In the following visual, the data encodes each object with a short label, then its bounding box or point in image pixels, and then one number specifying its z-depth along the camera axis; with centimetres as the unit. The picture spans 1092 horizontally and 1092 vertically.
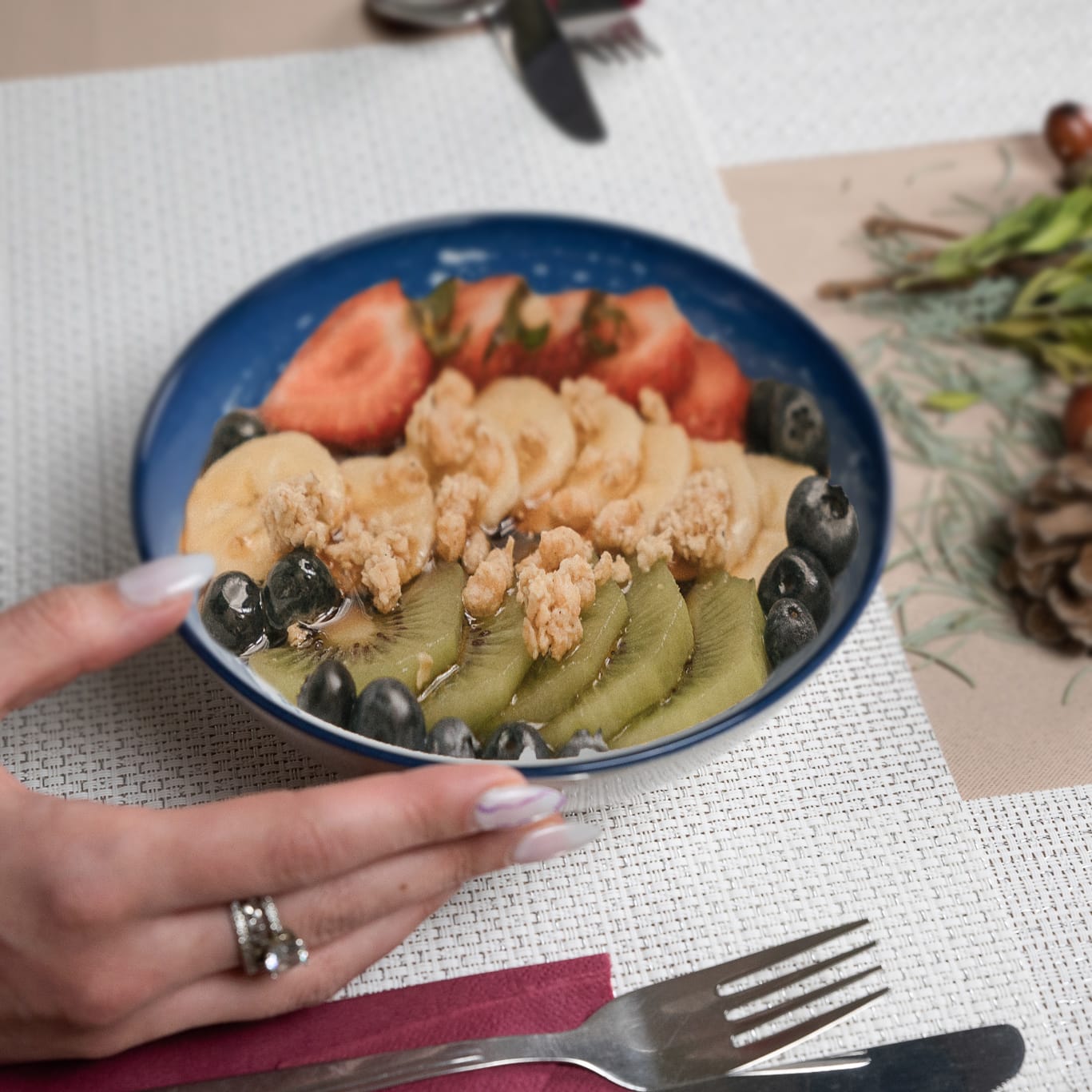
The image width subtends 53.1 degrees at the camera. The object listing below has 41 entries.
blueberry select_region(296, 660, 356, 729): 61
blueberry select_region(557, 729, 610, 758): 60
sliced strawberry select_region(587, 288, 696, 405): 82
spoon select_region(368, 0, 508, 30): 118
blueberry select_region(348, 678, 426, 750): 60
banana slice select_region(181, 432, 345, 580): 69
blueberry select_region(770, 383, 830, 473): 75
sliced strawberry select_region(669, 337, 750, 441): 79
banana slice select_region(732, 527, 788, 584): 69
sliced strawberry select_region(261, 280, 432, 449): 78
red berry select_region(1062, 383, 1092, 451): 87
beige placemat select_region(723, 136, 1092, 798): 73
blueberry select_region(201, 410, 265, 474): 75
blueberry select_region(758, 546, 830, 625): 67
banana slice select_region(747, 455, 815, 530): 72
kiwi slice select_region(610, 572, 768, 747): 61
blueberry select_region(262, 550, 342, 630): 66
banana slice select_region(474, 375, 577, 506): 75
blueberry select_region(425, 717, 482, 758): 61
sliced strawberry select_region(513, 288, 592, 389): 83
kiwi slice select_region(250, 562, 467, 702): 63
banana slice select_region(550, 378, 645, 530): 73
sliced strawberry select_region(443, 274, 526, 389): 83
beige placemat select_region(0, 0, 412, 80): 116
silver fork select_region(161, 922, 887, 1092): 55
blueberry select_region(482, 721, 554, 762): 61
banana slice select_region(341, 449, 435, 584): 70
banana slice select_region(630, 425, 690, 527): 73
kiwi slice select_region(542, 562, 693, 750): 61
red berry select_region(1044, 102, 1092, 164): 107
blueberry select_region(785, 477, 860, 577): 69
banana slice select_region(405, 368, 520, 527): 74
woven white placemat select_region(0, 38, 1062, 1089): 64
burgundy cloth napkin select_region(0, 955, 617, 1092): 56
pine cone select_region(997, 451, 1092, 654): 76
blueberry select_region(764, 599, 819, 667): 65
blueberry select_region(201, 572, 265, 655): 64
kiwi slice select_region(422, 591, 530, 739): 63
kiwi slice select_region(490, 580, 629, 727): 63
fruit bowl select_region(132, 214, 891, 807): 59
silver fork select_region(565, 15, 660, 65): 118
